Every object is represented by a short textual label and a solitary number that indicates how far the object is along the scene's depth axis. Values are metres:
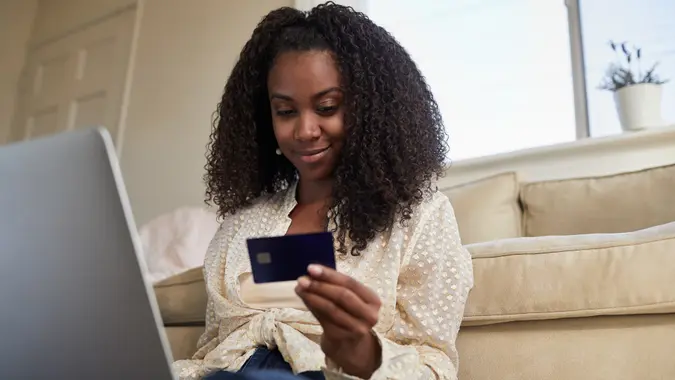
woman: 0.88
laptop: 0.47
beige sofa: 0.91
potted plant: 1.67
